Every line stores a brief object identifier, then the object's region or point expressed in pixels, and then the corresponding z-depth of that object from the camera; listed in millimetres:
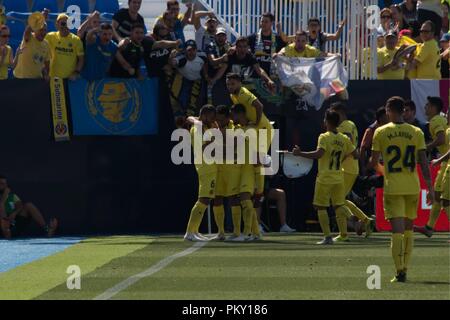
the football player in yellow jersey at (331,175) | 19484
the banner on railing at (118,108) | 23922
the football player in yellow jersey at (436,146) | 20547
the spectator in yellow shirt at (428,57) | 24266
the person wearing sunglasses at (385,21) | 25359
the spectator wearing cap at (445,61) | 24875
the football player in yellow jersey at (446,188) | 20109
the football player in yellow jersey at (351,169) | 21062
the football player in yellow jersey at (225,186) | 20312
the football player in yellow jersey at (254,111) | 20641
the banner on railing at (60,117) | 23875
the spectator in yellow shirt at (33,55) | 23484
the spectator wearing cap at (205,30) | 23812
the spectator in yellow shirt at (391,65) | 24688
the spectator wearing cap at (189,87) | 23547
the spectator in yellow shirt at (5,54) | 23625
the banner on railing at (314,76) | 23750
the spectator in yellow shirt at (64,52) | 23469
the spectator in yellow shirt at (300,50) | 23875
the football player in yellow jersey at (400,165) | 14273
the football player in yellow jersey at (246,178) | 20422
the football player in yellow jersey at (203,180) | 20281
